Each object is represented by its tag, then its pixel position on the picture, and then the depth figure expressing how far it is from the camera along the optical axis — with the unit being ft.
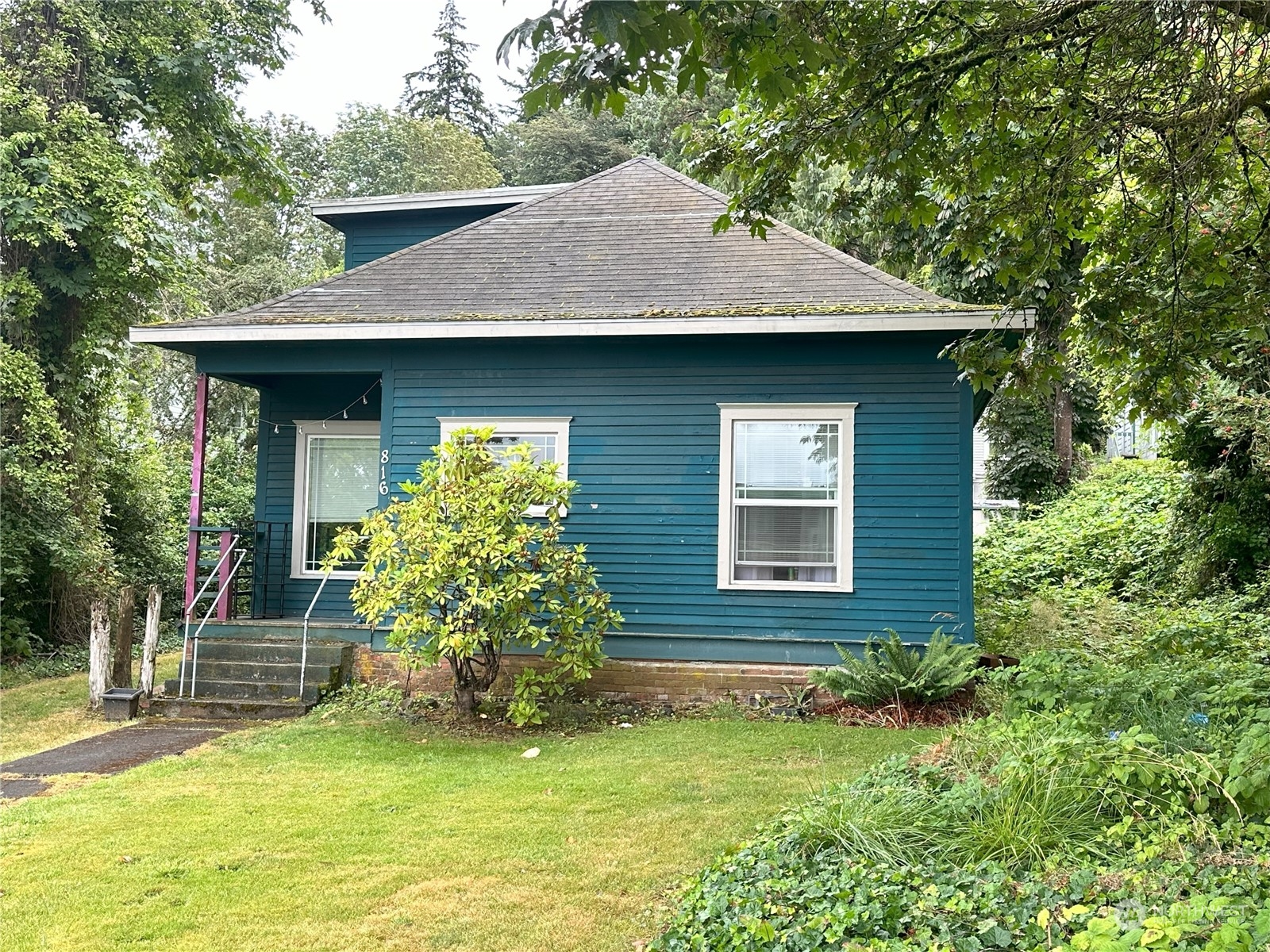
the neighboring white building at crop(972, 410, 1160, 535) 69.05
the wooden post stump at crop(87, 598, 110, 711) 29.37
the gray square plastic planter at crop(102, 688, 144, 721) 28.35
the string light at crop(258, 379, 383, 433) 36.65
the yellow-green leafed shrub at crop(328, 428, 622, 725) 25.20
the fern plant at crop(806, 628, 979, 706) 25.55
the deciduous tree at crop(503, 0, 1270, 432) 17.43
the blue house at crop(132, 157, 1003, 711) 28.76
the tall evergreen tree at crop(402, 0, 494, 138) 133.08
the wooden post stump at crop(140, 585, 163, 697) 29.30
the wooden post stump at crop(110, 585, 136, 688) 30.50
